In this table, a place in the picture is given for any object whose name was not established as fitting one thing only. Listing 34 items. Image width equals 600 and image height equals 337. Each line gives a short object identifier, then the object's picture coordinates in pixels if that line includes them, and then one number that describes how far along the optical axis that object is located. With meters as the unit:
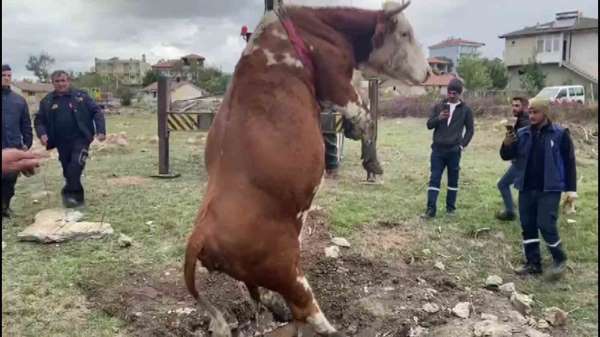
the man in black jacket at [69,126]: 7.68
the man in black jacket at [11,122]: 7.23
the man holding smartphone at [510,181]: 7.22
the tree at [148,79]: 54.53
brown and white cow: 3.12
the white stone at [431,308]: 4.81
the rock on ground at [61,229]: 6.18
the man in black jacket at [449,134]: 7.64
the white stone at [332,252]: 5.88
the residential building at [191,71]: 46.94
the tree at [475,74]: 42.53
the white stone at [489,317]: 4.60
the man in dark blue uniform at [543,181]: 5.79
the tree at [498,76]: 44.50
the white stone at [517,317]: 4.62
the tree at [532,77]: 40.09
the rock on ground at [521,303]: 5.07
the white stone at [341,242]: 6.26
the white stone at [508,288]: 5.45
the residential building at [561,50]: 41.41
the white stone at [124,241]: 6.08
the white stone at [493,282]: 5.60
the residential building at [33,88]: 56.82
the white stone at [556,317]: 4.83
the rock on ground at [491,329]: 4.28
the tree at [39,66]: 69.88
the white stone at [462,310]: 4.76
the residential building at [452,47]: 90.27
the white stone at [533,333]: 4.31
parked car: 29.96
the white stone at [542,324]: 4.71
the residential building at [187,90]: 38.36
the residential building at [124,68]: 79.06
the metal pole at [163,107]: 9.57
